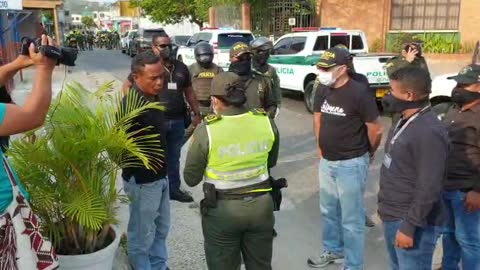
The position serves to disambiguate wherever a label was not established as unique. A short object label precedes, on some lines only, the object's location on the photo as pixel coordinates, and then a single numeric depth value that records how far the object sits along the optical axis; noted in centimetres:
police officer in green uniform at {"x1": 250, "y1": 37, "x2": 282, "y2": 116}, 543
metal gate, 2009
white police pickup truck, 972
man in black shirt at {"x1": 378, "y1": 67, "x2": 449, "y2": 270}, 261
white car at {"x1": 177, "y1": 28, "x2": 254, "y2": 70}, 1467
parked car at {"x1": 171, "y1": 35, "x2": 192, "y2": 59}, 2315
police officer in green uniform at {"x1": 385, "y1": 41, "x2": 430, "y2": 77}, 575
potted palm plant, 285
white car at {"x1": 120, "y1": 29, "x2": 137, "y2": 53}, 2966
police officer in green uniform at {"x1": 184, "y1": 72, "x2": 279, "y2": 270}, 272
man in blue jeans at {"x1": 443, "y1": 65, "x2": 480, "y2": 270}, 328
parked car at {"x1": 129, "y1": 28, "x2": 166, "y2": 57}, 2404
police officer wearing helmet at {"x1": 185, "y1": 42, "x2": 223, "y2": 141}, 566
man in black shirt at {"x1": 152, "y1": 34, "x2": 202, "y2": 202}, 509
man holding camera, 199
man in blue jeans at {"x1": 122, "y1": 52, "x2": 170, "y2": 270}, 328
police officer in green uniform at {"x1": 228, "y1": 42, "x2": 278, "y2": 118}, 489
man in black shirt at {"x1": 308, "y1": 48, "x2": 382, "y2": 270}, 362
